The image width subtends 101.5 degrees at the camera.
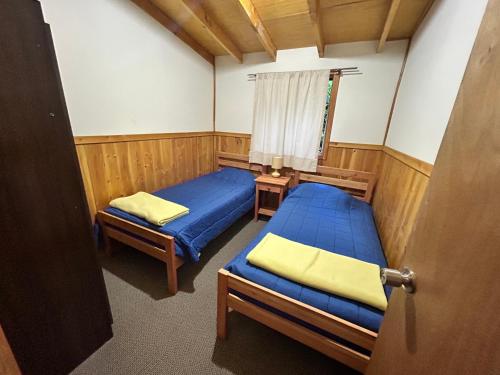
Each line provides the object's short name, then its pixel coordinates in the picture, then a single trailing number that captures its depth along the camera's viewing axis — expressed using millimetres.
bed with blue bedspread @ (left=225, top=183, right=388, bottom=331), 1042
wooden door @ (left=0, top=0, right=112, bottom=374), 794
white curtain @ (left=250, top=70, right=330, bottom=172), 2719
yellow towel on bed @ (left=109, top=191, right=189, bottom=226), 1719
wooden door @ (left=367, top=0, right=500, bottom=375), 375
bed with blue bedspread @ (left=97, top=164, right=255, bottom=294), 1635
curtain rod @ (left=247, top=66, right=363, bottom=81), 2514
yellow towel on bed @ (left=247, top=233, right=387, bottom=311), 1065
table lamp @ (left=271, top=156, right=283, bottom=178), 2961
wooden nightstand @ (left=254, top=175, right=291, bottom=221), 2803
